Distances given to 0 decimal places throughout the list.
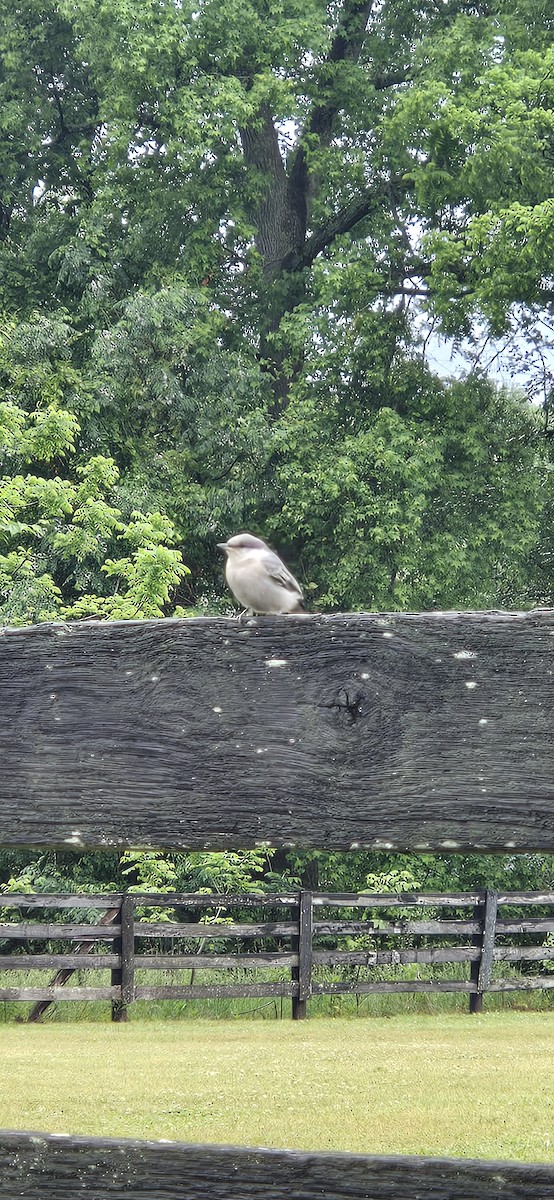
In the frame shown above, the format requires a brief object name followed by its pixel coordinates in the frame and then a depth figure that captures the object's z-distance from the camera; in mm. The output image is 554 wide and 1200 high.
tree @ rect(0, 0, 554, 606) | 43781
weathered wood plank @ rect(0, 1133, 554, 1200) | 3844
